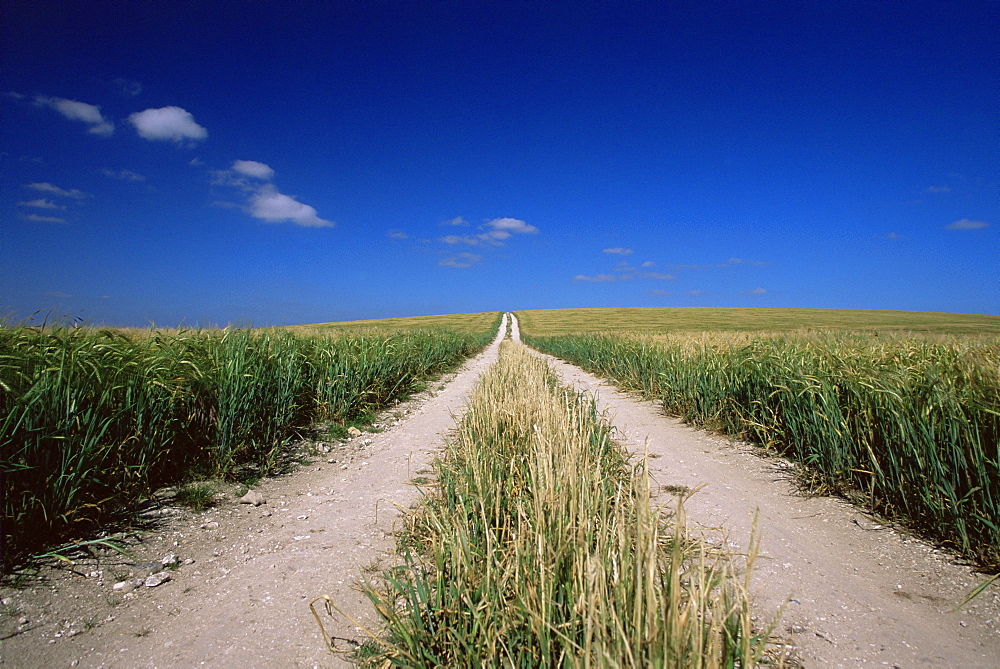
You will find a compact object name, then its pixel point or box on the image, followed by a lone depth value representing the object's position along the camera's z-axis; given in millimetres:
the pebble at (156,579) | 2557
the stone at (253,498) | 3785
